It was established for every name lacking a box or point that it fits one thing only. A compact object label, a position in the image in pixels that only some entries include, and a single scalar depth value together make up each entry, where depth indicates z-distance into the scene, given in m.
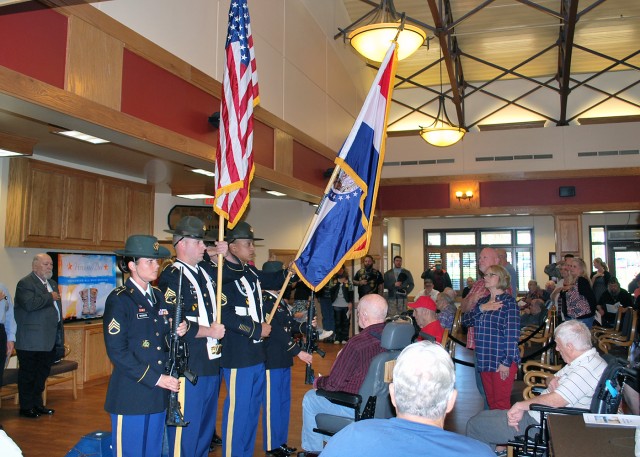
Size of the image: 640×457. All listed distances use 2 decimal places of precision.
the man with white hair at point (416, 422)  1.50
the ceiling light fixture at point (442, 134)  11.29
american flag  3.65
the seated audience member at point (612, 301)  8.56
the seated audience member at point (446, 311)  6.88
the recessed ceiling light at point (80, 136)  4.71
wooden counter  6.52
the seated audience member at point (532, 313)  9.96
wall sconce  13.73
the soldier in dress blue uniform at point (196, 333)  3.28
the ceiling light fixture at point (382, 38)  6.80
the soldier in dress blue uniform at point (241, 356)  3.68
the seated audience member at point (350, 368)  3.27
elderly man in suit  5.32
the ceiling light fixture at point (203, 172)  6.41
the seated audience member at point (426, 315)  5.02
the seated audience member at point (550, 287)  11.06
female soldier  2.84
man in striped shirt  3.03
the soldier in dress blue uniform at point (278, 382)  4.06
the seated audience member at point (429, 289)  9.23
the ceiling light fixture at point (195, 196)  8.48
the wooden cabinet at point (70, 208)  5.99
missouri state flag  3.84
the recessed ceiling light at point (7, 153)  5.45
